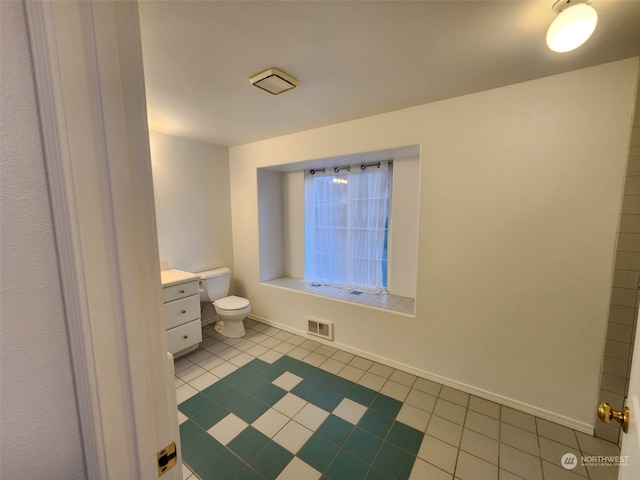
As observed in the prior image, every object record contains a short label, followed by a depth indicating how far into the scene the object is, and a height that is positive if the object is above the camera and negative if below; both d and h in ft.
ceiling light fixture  3.31 +2.43
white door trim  1.29 +0.00
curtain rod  8.97 +1.71
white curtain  9.19 -0.41
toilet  9.09 -3.13
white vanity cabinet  7.65 -2.90
